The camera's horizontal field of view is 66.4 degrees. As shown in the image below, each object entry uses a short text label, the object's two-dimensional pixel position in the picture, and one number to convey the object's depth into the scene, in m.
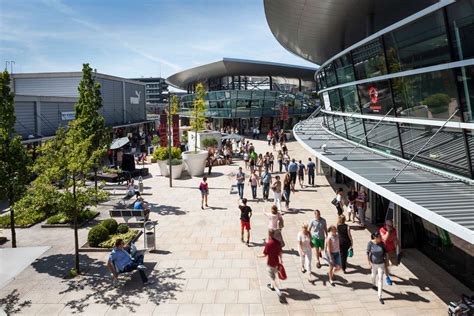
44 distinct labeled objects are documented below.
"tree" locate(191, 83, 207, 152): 30.46
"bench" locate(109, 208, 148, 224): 13.66
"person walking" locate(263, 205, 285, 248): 10.24
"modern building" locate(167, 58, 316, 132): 54.97
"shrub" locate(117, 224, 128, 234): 12.59
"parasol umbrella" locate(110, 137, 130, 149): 26.09
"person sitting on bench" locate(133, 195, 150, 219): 14.15
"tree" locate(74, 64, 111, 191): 18.50
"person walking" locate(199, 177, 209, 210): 16.14
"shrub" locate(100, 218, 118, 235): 12.31
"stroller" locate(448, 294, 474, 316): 6.79
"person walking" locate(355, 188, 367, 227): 13.04
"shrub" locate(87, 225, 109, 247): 11.68
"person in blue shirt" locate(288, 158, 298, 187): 18.78
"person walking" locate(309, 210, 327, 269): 9.70
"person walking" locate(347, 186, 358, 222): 13.34
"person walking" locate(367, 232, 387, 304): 8.04
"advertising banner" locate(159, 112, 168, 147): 26.18
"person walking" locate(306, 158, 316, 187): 20.62
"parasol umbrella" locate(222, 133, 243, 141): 34.25
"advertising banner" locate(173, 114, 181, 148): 28.52
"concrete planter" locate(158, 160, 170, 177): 25.20
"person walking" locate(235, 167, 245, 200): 17.14
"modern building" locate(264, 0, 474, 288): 7.23
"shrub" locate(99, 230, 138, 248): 11.62
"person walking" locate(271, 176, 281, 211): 14.56
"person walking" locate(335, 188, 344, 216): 12.98
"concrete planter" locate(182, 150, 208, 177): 24.50
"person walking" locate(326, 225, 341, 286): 8.78
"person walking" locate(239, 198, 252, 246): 11.32
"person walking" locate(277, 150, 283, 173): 24.56
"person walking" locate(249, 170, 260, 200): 17.28
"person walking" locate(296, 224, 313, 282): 9.17
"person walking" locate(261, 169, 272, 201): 16.78
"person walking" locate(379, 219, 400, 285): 8.80
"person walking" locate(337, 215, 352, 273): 9.08
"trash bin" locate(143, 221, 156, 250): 11.14
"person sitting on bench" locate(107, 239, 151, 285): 9.05
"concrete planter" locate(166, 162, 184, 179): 24.03
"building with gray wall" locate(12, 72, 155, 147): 27.81
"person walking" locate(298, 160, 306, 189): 20.17
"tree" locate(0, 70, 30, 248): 10.75
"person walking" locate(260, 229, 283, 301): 8.12
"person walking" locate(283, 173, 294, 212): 15.45
